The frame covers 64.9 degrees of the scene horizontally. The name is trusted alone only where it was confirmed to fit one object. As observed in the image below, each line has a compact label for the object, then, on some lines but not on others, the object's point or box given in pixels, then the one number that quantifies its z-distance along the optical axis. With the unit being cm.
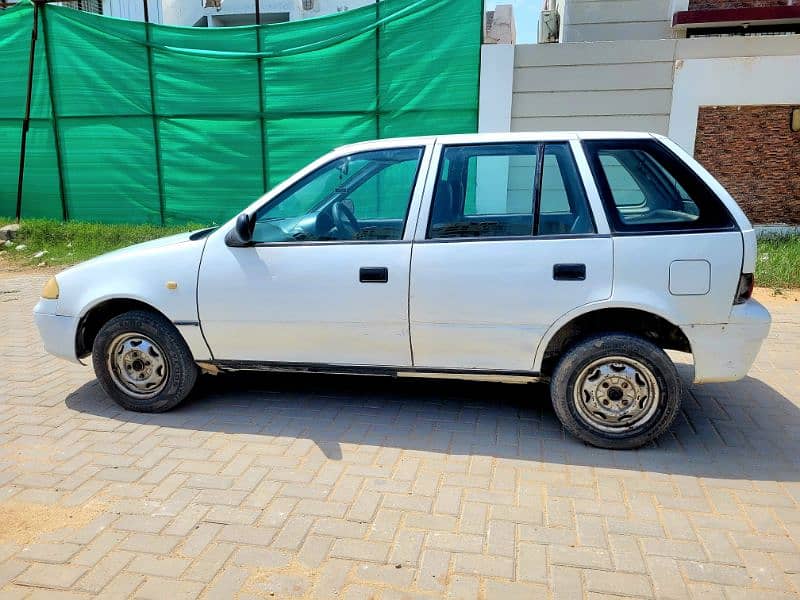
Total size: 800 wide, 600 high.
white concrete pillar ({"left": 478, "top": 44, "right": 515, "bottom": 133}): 958
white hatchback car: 354
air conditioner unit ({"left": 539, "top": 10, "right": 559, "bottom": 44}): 1577
